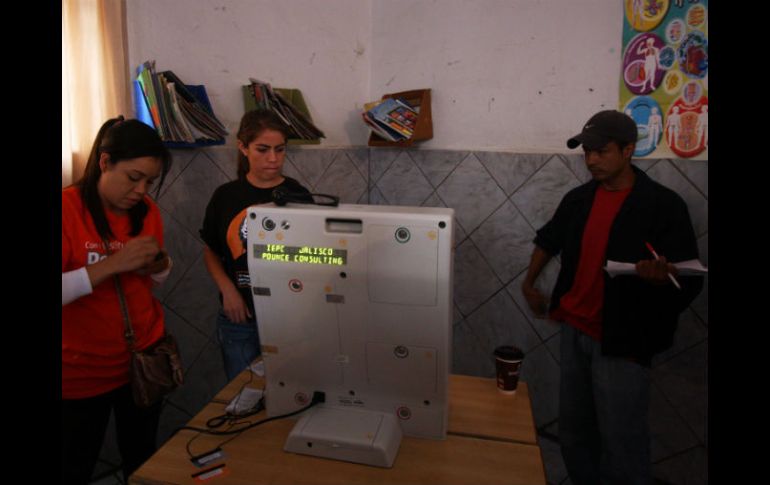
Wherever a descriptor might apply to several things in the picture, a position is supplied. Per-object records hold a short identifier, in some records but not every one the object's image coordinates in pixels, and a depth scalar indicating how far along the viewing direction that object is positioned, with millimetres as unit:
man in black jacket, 1935
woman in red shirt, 1450
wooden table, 1129
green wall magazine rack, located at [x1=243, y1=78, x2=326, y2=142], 2580
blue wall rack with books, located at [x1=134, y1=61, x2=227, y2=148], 2266
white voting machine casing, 1174
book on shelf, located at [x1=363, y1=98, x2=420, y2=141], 2781
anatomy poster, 2312
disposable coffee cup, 1510
